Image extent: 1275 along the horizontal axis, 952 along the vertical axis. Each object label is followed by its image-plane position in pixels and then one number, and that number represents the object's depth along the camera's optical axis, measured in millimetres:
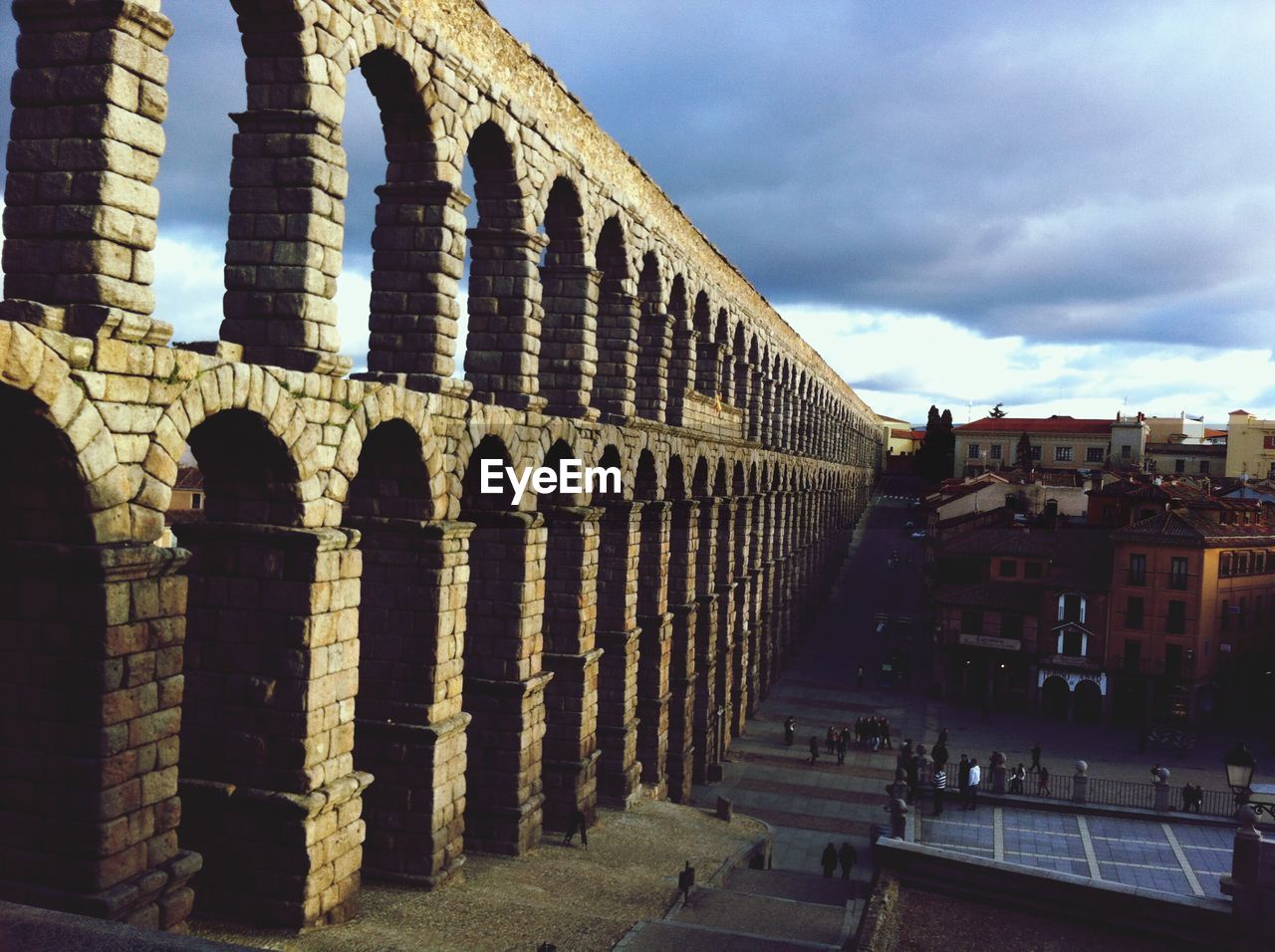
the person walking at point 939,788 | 33625
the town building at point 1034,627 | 50156
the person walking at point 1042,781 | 34541
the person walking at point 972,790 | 34000
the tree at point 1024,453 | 110388
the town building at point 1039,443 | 120438
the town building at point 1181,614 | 47719
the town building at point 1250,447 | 105750
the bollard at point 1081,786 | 33438
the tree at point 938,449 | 128312
